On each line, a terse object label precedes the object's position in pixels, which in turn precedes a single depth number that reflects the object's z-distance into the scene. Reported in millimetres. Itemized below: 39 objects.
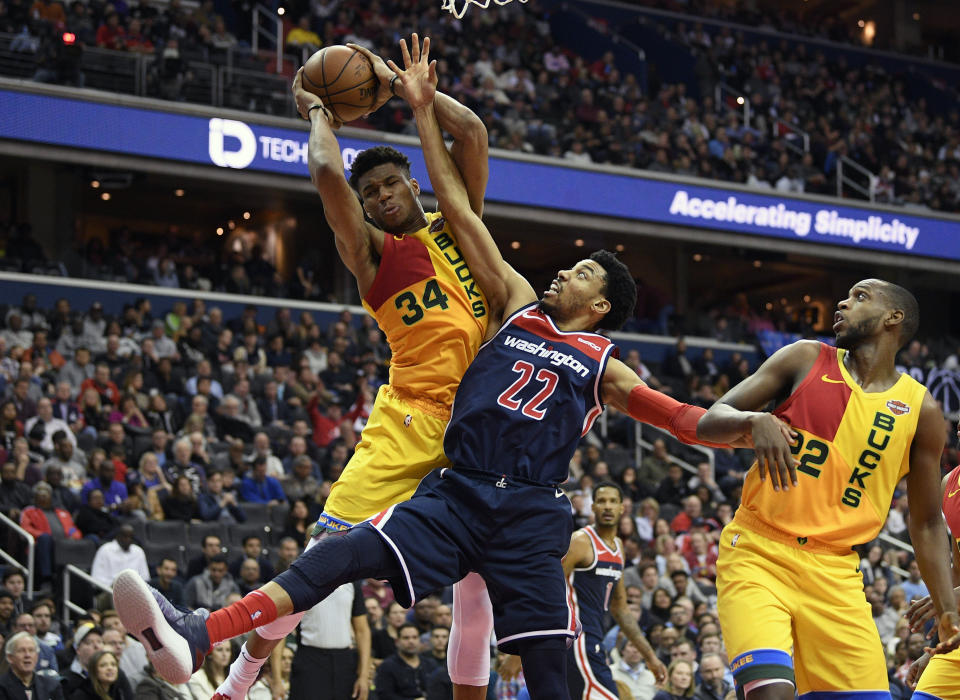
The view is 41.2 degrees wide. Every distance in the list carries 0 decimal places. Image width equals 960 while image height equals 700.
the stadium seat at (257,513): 14000
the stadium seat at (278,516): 14023
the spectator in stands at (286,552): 12102
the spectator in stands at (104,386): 15641
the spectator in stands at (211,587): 11664
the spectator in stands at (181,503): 13469
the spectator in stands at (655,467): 18328
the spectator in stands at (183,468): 13906
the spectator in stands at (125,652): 10109
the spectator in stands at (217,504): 13648
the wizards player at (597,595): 8547
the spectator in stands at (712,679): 11297
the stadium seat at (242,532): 13516
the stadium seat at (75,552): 12277
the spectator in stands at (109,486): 13266
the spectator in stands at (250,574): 11711
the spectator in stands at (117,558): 11914
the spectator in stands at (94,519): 12727
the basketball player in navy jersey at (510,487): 5207
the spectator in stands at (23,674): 9086
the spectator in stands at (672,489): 18000
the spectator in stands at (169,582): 11703
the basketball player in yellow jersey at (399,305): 5910
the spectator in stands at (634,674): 11805
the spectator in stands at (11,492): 12711
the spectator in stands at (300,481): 14500
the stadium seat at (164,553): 12664
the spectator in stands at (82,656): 9531
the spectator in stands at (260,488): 14492
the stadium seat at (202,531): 13336
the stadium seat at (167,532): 13070
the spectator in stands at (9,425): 13836
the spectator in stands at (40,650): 9969
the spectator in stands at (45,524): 12312
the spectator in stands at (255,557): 12023
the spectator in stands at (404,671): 10859
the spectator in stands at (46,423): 14172
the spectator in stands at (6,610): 10445
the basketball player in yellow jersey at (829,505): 5402
